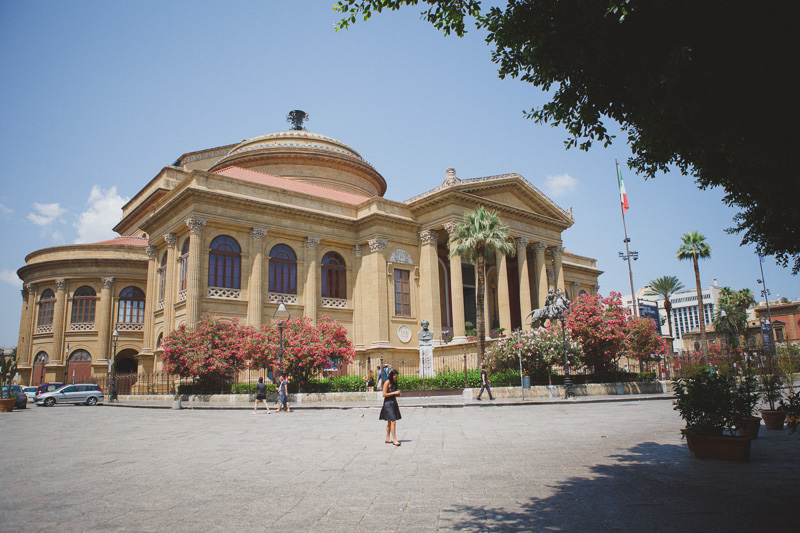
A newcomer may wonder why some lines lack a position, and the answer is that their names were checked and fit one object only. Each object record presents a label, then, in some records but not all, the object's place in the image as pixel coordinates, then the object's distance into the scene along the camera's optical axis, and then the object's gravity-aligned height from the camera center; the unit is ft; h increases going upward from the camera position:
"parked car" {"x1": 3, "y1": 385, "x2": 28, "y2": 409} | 91.98 -1.29
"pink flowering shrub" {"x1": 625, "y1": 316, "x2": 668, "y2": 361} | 99.96 +4.96
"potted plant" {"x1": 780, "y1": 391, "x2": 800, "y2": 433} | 27.63 -2.24
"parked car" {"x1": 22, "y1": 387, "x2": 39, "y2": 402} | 130.39 -1.20
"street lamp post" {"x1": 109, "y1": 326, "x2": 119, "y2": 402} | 112.98 -1.05
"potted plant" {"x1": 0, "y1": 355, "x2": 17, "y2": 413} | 86.02 +0.51
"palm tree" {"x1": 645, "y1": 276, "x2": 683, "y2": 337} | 202.08 +28.99
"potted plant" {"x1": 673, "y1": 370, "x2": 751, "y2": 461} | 25.72 -2.44
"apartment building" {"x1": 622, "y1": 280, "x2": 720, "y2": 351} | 419.50 +44.14
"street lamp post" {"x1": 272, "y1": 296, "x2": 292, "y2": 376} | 76.74 +8.32
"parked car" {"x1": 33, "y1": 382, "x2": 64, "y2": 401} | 117.00 -0.16
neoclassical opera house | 110.73 +26.27
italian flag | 139.27 +41.44
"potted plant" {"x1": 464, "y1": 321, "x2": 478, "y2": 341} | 127.21 +9.91
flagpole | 142.95 +30.84
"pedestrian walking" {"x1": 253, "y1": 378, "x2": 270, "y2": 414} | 73.36 -1.48
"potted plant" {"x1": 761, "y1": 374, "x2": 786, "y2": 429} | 35.58 -2.23
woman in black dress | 35.83 -1.95
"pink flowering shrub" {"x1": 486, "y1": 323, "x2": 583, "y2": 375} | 91.61 +3.36
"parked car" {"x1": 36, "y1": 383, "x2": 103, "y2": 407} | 108.37 -1.82
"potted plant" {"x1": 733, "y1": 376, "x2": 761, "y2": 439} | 26.65 -2.03
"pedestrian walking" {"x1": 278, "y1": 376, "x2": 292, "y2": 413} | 71.51 -2.03
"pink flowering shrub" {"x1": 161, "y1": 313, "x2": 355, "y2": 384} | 91.15 +5.18
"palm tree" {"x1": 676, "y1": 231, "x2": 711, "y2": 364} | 167.53 +34.71
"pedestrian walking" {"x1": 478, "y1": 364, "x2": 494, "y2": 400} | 80.58 -1.37
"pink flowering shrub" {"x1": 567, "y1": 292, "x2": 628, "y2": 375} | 93.61 +6.82
